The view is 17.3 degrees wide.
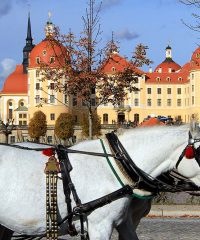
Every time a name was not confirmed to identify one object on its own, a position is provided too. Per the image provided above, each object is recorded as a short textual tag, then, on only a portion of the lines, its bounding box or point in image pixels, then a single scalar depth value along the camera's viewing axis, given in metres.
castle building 111.31
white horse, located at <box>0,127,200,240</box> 5.44
